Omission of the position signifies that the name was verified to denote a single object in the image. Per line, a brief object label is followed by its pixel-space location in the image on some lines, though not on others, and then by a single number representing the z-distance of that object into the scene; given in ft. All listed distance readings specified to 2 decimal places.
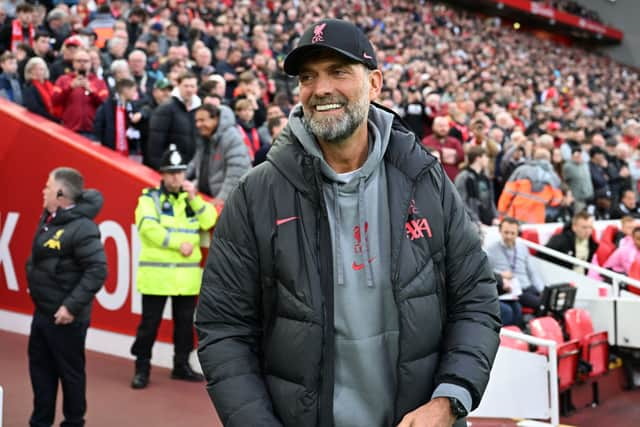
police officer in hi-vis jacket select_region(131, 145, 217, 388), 20.24
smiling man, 6.59
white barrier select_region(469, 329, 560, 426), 19.02
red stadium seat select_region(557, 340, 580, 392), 21.31
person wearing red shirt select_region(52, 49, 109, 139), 26.76
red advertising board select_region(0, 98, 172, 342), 23.27
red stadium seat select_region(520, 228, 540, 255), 30.14
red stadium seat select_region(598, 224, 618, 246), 31.14
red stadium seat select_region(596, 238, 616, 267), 29.96
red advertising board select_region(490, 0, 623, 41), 120.37
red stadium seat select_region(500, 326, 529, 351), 20.43
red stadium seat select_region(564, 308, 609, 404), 23.02
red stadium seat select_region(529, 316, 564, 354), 22.52
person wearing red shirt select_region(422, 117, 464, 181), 31.01
